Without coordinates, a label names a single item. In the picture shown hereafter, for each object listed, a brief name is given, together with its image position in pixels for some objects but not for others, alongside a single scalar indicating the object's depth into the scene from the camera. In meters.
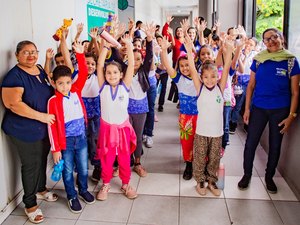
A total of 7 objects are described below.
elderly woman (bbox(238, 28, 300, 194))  2.47
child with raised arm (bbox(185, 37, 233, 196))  2.51
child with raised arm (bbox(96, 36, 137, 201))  2.49
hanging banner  4.43
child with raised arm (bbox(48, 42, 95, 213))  2.27
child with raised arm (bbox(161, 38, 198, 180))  2.75
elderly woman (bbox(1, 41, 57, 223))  2.15
